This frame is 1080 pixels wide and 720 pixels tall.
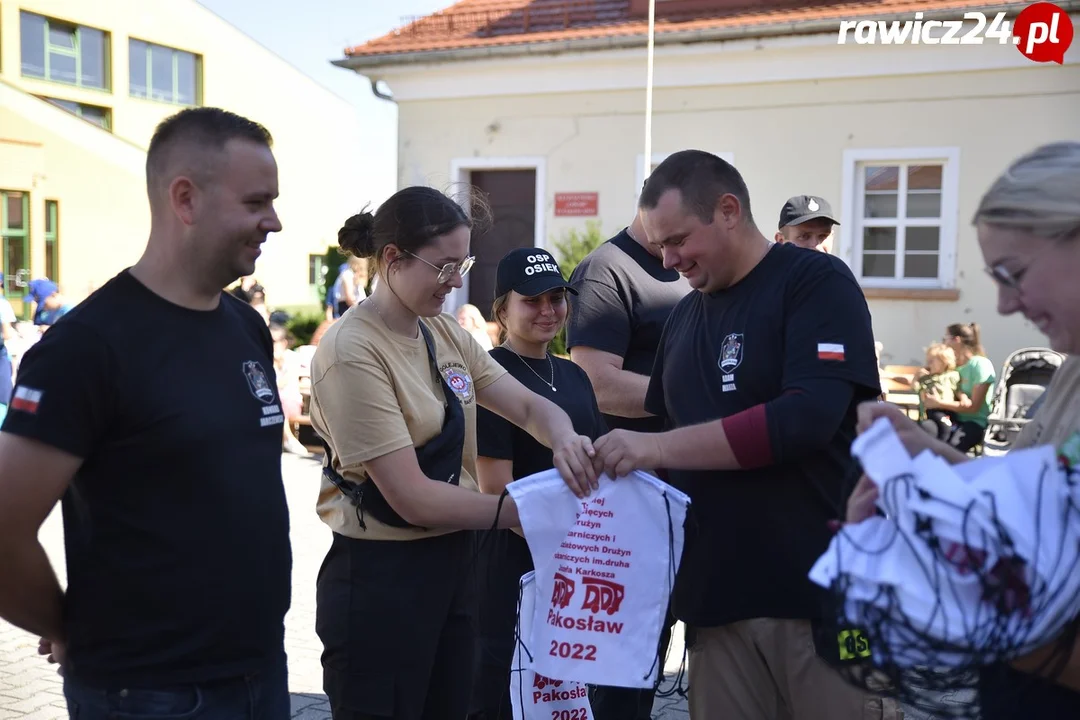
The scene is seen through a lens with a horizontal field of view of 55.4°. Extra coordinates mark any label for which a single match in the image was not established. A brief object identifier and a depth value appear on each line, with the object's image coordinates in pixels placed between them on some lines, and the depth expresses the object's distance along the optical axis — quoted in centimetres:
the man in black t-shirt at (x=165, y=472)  219
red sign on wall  1539
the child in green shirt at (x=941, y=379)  988
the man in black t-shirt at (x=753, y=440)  267
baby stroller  965
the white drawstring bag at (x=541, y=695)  337
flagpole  1321
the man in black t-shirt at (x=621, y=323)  436
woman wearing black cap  381
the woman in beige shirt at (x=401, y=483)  291
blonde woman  171
